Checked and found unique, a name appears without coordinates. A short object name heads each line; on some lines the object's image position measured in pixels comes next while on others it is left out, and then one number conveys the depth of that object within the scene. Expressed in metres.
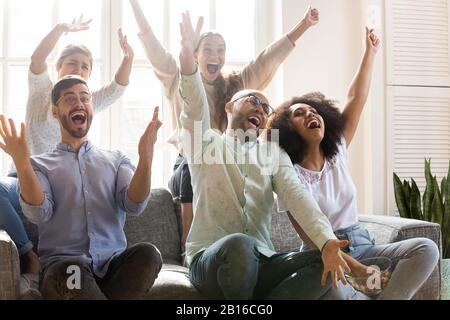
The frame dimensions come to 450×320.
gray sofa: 1.66
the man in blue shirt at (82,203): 1.69
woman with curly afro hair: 1.83
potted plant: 2.94
